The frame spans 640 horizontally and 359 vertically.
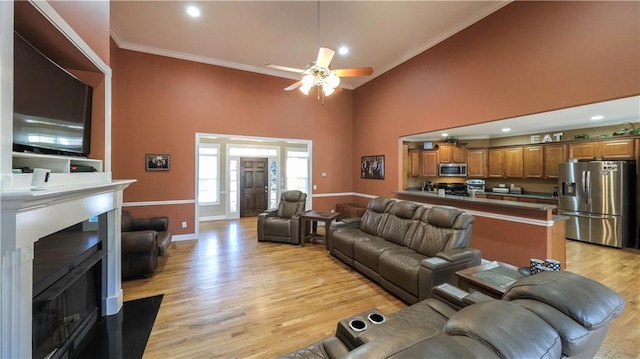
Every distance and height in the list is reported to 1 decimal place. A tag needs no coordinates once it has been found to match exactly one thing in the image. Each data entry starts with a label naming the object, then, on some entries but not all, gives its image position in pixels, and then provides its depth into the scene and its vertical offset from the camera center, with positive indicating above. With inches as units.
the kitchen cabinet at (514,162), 235.6 +19.4
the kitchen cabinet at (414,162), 254.8 +20.6
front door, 313.3 -5.9
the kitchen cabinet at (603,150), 179.8 +25.1
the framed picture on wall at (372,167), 232.8 +14.9
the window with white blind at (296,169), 331.6 +17.5
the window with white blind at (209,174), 292.5 +9.1
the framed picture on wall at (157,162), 193.8 +15.6
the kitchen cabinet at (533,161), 225.0 +19.0
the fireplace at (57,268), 47.5 -23.8
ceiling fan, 118.4 +55.1
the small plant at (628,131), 176.5 +37.7
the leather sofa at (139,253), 126.0 -38.1
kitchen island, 125.2 -27.4
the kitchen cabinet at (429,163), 249.1 +19.1
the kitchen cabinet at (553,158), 211.8 +20.7
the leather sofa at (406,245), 101.6 -33.4
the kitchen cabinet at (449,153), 247.9 +29.2
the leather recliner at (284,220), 195.6 -32.0
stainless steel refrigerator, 178.7 -14.4
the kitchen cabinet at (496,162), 248.7 +20.2
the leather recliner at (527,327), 26.4 -17.5
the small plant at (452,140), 248.1 +42.8
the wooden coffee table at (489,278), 77.6 -33.0
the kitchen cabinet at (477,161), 255.3 +21.7
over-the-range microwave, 246.1 +12.8
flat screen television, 58.7 +21.4
